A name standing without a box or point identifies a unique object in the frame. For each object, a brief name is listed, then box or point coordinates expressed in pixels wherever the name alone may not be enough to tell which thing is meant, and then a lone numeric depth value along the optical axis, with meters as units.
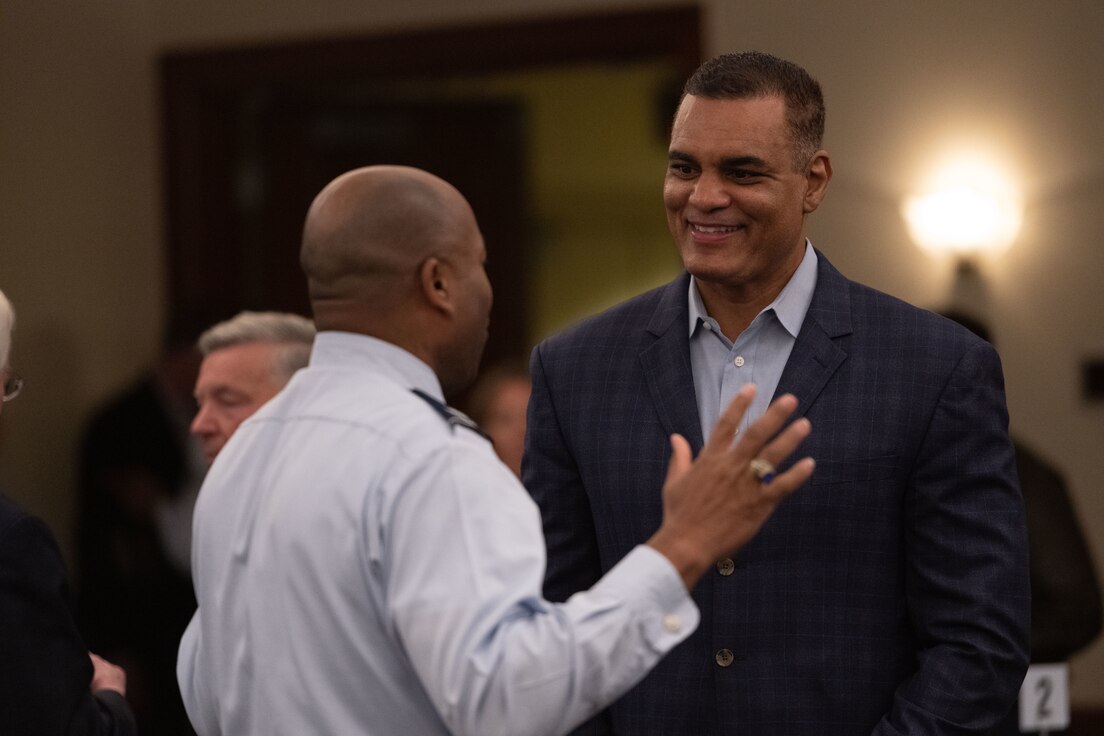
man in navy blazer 4.27
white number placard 6.20
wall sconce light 9.89
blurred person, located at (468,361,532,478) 8.41
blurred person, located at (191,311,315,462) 5.77
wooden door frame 10.32
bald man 3.16
